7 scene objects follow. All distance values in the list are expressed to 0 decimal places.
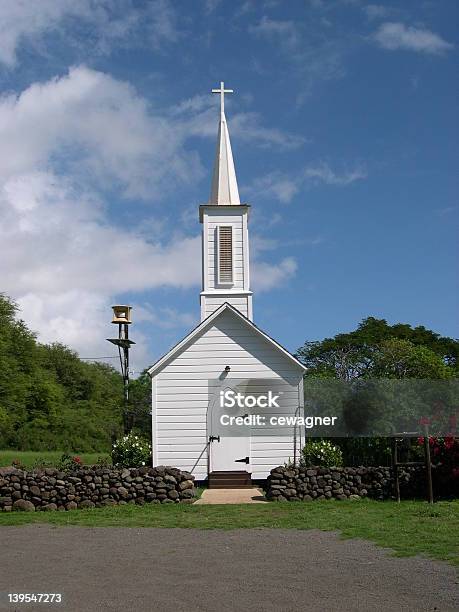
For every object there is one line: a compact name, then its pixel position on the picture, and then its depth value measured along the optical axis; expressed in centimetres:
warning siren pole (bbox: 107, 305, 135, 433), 2320
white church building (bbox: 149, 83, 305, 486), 1958
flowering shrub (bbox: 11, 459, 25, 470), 1776
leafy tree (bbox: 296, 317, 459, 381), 3438
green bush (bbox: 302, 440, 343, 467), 1848
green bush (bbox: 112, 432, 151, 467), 1927
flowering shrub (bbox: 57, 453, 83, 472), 1688
